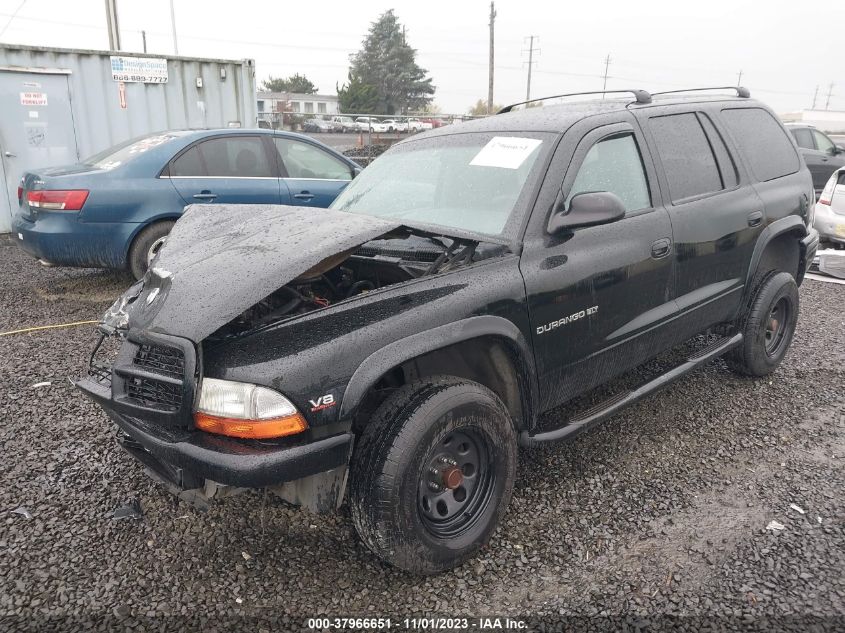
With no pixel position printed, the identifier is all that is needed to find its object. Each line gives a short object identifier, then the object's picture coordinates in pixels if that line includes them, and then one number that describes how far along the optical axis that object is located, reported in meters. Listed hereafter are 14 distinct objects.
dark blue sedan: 5.72
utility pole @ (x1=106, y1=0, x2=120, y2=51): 13.97
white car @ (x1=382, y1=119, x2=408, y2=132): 18.88
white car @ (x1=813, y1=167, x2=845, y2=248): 7.98
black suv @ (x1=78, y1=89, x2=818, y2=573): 2.09
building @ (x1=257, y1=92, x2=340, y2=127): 65.11
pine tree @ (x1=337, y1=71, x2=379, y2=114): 64.44
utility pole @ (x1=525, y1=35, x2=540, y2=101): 69.44
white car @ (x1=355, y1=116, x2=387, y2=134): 17.98
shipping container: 9.11
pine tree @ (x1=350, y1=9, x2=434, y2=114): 67.31
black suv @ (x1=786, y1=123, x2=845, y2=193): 12.78
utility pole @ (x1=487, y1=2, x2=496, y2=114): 40.07
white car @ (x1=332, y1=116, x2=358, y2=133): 19.37
